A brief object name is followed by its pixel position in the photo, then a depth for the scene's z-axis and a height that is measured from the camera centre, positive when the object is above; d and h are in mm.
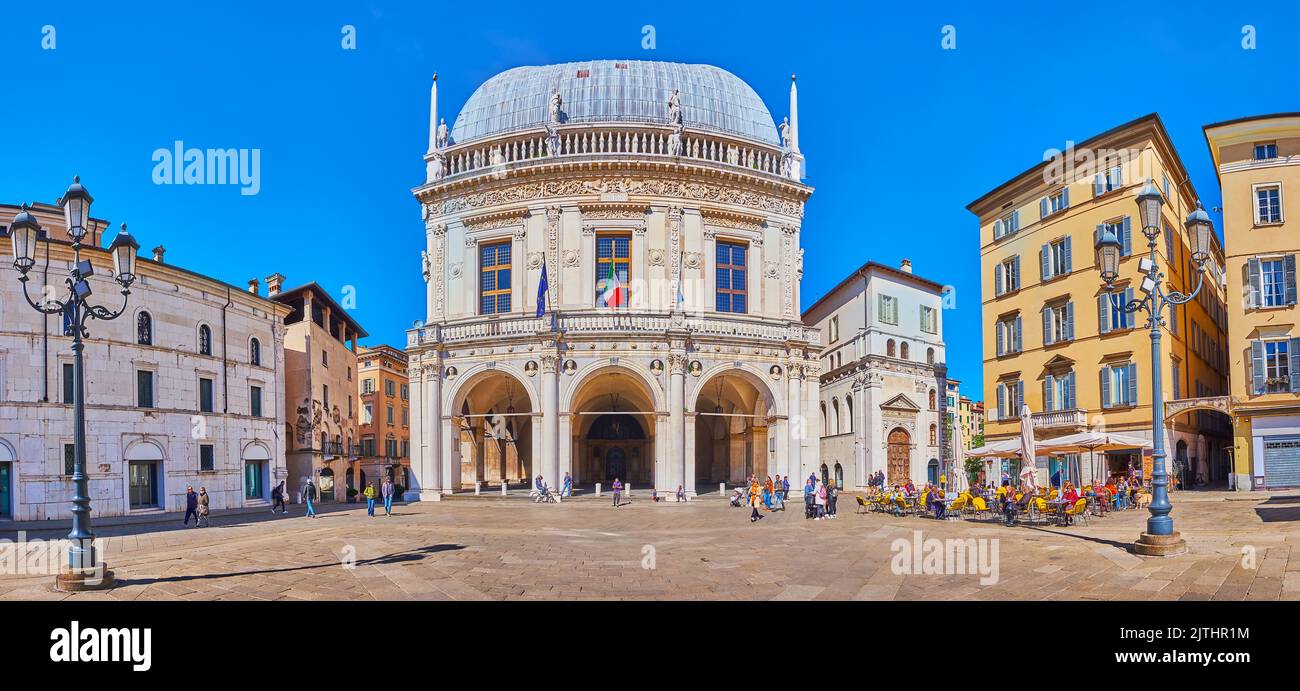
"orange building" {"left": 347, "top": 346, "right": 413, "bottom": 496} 65000 -1013
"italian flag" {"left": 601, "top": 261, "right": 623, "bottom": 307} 39969 +4629
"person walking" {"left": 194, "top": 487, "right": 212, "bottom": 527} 26562 -3501
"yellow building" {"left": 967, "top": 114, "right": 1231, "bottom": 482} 36312 +3513
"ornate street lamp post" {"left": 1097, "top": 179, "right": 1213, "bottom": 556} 14891 +1605
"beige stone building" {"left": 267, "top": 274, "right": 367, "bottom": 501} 44188 +99
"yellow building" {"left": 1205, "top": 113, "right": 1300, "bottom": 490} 34781 +3677
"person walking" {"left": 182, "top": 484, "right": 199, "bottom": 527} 26125 -3298
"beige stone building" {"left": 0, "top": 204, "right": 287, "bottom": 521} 29219 +174
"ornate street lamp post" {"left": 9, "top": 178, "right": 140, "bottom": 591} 12805 +1551
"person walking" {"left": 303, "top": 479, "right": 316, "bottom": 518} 30781 -3697
